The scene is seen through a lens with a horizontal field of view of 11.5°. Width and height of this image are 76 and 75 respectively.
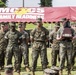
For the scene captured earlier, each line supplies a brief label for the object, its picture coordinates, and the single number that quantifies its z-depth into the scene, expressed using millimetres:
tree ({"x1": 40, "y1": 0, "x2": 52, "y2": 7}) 109500
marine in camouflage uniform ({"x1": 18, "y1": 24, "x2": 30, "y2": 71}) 12789
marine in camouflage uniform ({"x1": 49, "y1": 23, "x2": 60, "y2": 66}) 13344
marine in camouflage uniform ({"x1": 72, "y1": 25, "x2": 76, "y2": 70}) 14144
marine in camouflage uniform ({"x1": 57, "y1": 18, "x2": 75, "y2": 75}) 11703
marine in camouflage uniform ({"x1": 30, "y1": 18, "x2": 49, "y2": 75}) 12047
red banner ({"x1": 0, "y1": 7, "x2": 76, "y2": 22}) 14469
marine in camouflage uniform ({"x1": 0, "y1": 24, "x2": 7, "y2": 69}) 13336
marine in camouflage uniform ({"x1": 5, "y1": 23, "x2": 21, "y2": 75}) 12195
